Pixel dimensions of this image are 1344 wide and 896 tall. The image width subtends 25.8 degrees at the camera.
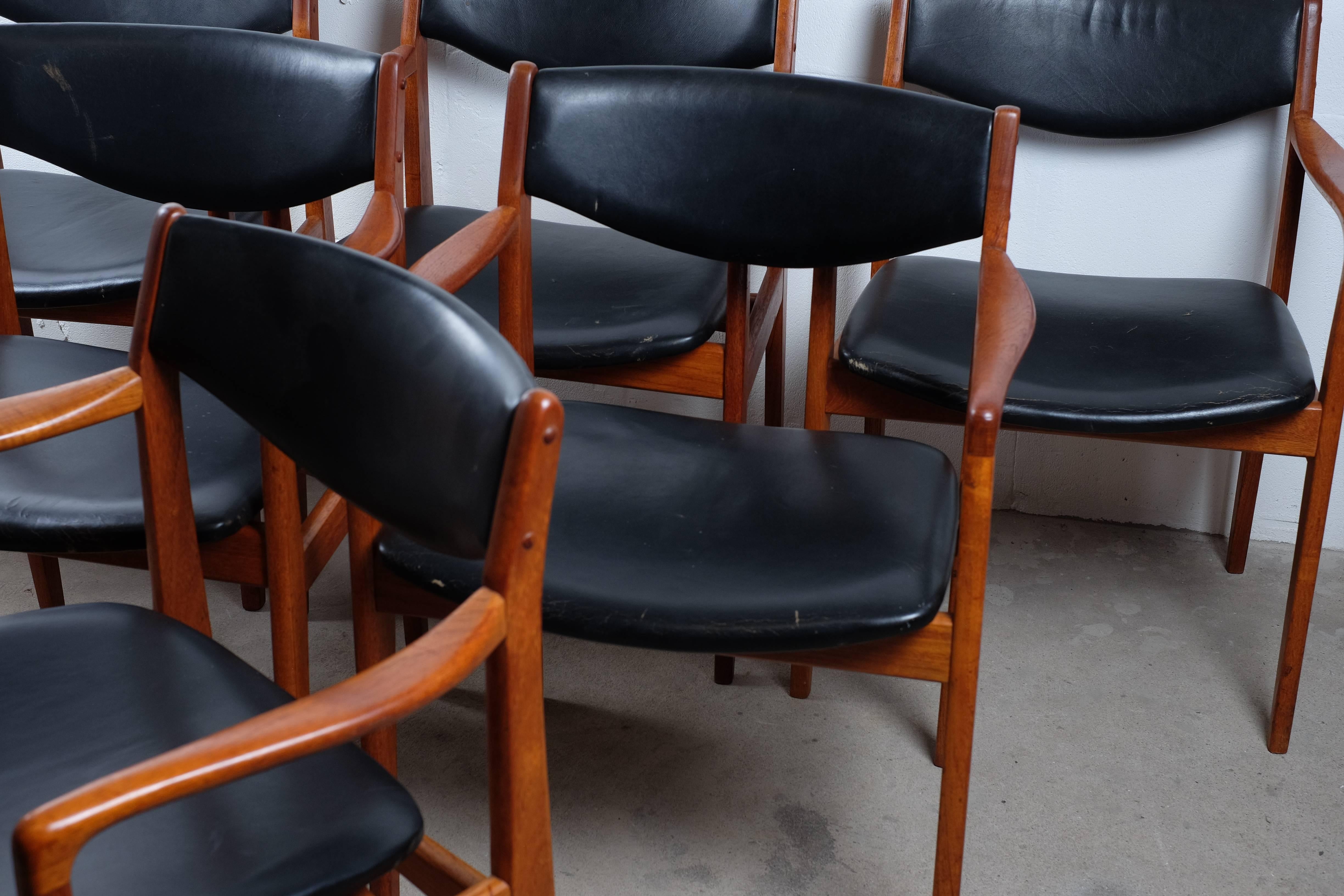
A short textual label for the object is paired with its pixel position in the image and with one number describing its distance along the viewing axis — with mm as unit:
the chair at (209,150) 3049
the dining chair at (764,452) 2896
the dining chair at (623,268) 3351
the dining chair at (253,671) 2358
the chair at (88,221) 3434
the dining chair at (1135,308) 3242
